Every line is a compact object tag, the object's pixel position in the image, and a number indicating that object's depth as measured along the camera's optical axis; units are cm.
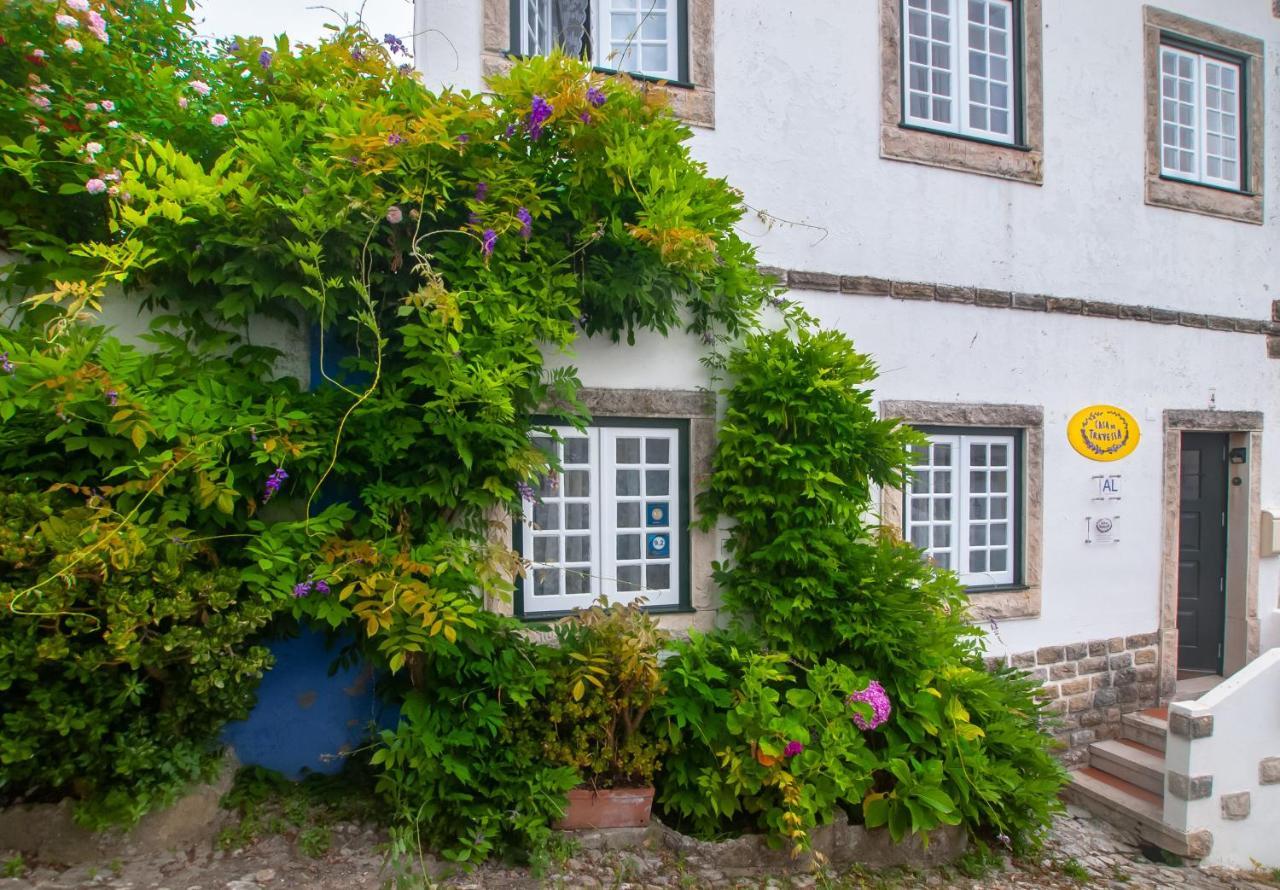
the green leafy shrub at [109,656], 287
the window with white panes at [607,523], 437
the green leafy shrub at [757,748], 372
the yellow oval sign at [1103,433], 578
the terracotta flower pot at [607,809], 370
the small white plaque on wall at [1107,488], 583
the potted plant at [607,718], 367
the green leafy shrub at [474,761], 344
